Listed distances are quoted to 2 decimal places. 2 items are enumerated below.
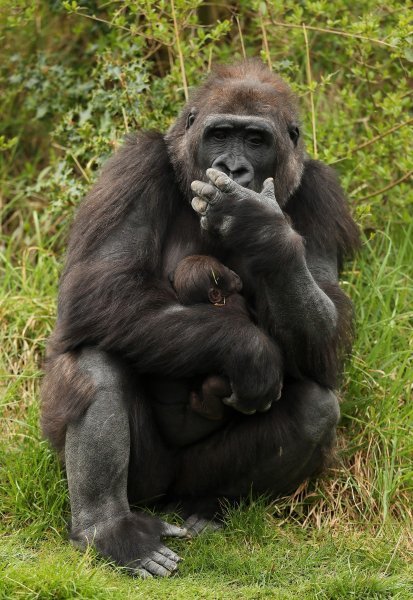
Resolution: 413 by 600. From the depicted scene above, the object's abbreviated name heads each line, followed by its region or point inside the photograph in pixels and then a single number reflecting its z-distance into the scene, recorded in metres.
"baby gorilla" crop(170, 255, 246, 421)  9.45
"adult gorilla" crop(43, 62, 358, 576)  9.20
